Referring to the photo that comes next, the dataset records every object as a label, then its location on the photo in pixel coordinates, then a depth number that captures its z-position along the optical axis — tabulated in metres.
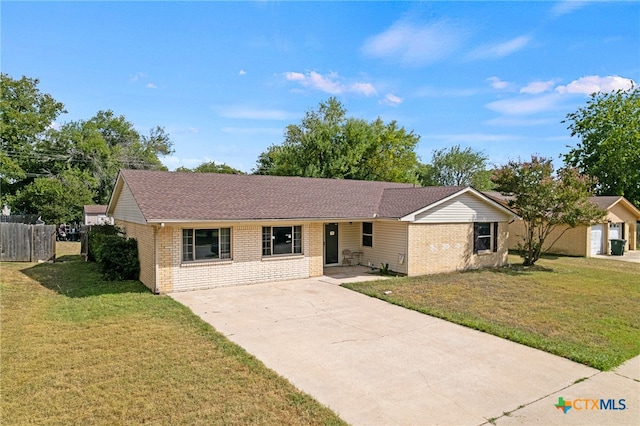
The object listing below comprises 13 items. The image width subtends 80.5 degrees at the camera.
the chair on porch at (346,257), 16.62
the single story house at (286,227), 11.65
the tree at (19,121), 34.75
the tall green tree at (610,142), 35.25
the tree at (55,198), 30.88
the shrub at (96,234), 15.44
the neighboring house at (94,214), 30.72
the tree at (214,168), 59.38
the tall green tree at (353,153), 32.41
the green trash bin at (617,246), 22.83
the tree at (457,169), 57.59
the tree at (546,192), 15.91
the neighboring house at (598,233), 22.41
